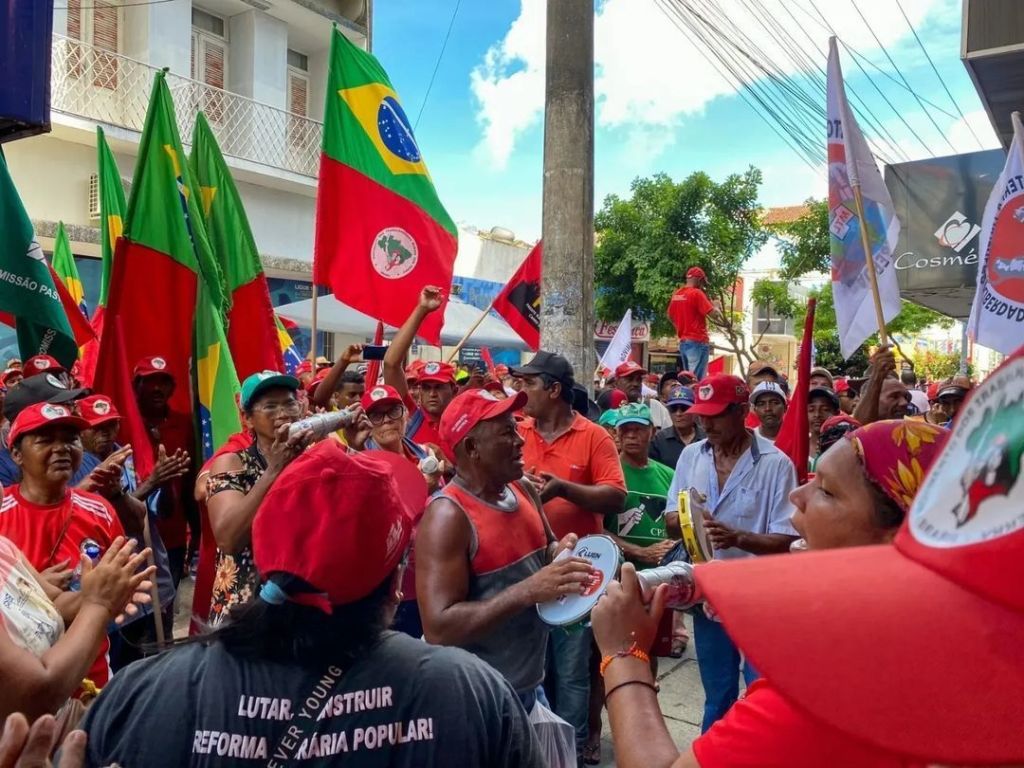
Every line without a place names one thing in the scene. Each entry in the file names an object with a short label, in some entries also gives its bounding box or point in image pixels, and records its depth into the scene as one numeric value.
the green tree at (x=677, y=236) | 19.33
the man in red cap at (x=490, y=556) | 2.54
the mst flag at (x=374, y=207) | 5.62
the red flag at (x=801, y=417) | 4.33
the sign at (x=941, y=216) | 9.34
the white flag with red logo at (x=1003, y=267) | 4.30
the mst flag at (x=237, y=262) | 5.44
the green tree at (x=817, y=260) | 19.31
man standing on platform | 10.32
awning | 11.88
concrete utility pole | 6.50
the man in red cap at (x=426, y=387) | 4.73
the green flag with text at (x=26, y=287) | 3.93
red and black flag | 8.18
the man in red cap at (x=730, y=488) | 3.64
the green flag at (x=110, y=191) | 6.83
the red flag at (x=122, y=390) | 4.14
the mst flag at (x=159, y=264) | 4.50
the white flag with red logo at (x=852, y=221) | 4.73
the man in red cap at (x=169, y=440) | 4.53
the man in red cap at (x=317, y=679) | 1.46
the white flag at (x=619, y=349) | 10.21
